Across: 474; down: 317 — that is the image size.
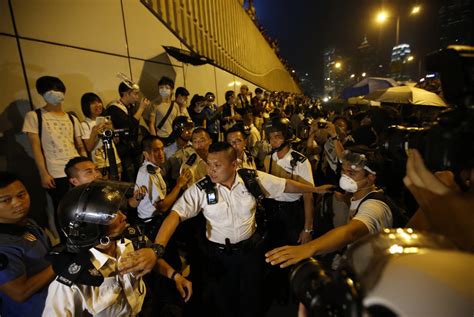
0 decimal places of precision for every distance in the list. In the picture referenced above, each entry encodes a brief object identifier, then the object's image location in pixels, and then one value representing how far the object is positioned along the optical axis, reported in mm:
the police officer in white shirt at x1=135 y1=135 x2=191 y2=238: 2930
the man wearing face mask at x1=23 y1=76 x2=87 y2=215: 2953
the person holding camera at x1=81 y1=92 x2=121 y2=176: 3434
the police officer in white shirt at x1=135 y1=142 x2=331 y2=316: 2424
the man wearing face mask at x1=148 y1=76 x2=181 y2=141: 4961
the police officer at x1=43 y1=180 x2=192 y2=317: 1372
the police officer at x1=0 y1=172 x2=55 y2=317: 1594
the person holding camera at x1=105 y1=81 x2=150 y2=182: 3893
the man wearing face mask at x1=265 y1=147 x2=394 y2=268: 1555
